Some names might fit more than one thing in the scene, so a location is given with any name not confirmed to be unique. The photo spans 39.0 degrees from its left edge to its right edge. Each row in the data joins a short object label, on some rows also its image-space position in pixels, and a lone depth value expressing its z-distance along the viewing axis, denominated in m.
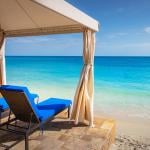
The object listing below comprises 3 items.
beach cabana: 3.48
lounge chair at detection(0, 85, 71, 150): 2.68
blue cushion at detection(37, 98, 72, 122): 3.08
